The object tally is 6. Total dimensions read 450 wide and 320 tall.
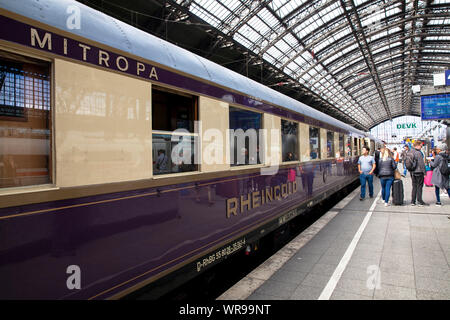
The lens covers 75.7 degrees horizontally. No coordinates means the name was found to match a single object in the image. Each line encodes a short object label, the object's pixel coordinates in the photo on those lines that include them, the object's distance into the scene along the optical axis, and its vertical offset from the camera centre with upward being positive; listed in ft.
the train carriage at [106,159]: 5.86 +0.13
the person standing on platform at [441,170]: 24.52 -0.99
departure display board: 47.65 +8.91
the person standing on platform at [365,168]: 30.09 -0.88
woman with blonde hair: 26.71 -1.09
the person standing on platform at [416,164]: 25.48 -0.46
